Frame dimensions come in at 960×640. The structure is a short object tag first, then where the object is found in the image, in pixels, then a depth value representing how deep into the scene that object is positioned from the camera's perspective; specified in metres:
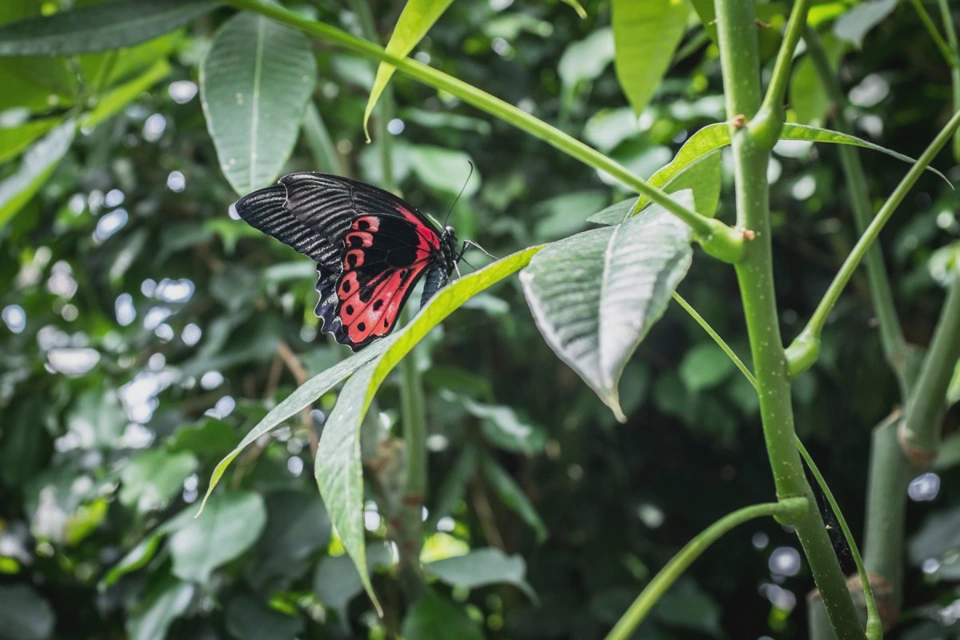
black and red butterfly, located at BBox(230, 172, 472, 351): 0.50
